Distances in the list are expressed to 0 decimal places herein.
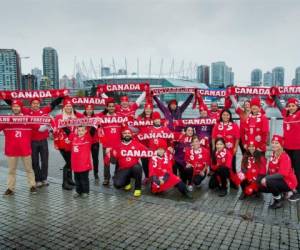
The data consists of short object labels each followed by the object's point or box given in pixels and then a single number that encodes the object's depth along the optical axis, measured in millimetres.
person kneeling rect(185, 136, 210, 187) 6660
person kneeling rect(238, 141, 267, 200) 5852
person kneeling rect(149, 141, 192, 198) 6070
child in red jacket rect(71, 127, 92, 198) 6070
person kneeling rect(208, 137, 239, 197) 6246
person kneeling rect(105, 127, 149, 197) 6348
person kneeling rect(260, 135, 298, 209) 5410
